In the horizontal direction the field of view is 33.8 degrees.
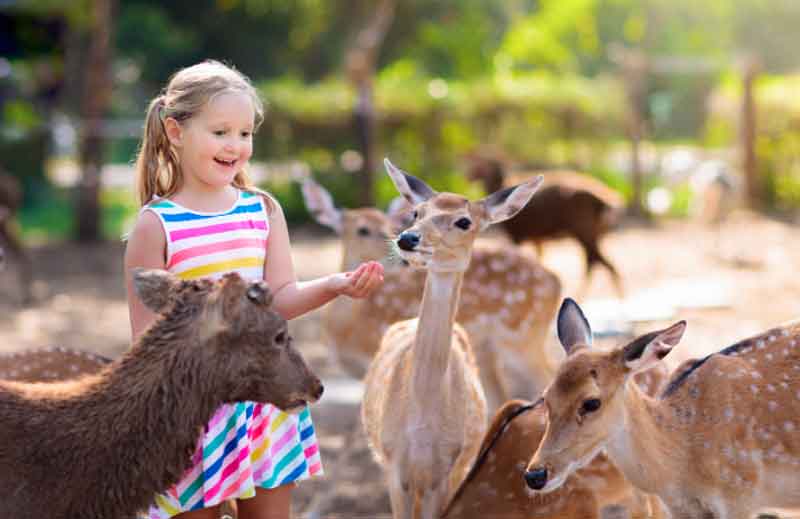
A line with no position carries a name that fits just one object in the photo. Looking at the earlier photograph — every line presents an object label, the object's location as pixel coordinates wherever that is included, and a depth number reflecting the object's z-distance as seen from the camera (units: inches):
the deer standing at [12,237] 438.3
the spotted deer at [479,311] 260.2
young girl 136.9
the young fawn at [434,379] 168.6
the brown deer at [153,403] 118.9
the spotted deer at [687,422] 144.7
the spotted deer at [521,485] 168.9
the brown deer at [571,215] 404.5
